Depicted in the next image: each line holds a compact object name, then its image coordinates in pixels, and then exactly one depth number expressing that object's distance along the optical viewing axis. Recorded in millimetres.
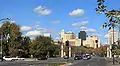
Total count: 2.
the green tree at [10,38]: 53499
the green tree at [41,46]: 55484
